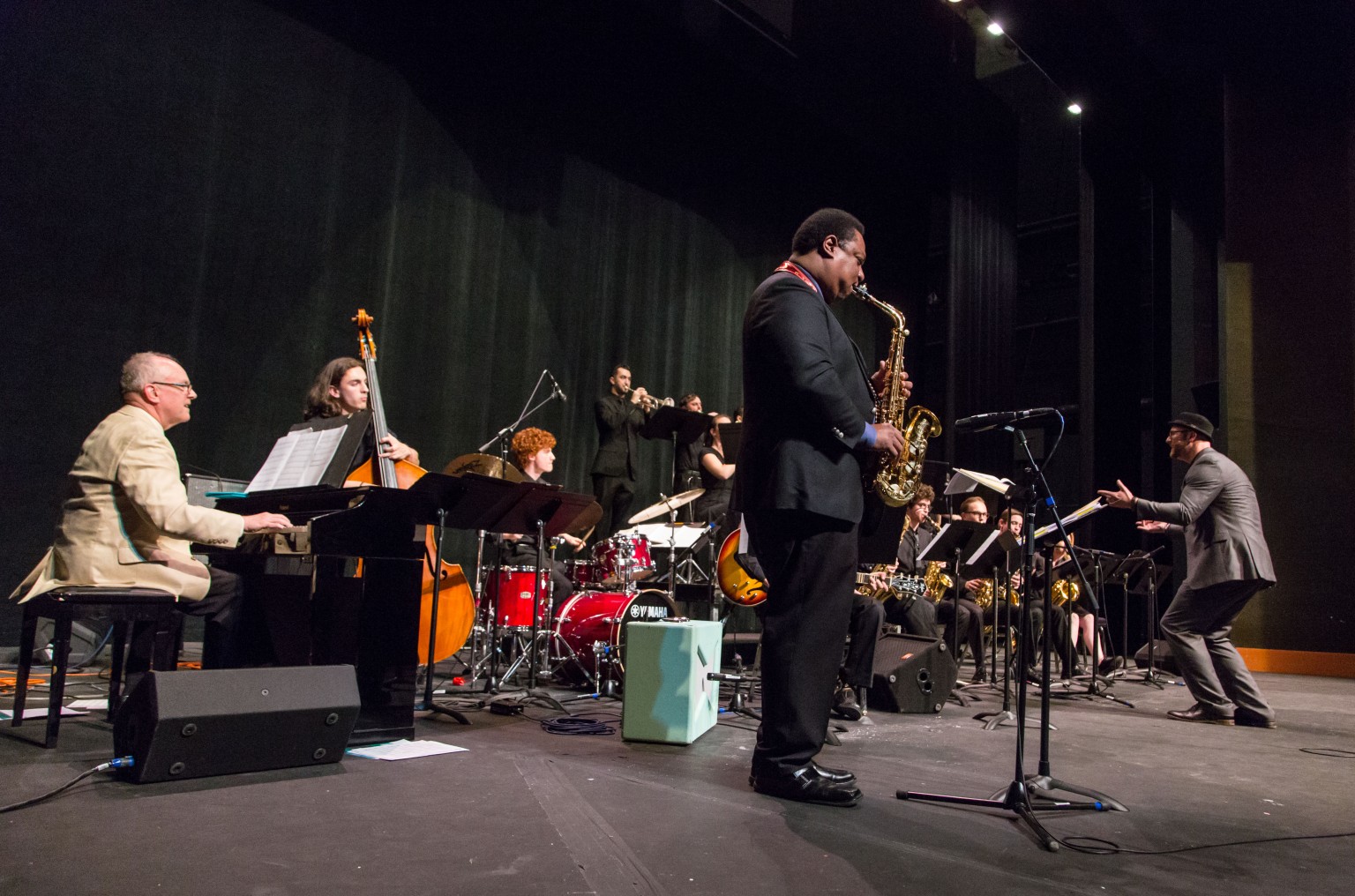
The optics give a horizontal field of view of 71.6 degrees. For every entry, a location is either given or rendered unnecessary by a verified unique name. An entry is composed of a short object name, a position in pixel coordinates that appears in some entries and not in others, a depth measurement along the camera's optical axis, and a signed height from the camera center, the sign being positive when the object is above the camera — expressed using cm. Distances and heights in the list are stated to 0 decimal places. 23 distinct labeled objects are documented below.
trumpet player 955 +115
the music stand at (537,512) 436 +24
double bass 409 -8
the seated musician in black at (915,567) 650 +9
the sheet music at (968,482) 480 +59
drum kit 551 -29
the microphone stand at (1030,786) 272 -60
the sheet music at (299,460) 346 +34
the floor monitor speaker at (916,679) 512 -54
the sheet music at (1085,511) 453 +39
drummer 626 +60
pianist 345 +9
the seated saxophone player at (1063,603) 698 -13
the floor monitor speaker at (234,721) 268 -52
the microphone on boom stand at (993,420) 298 +53
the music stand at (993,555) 553 +18
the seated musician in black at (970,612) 741 -24
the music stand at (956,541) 562 +25
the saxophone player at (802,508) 279 +20
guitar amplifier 383 -47
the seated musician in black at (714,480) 778 +76
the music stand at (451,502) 371 +23
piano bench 331 -27
